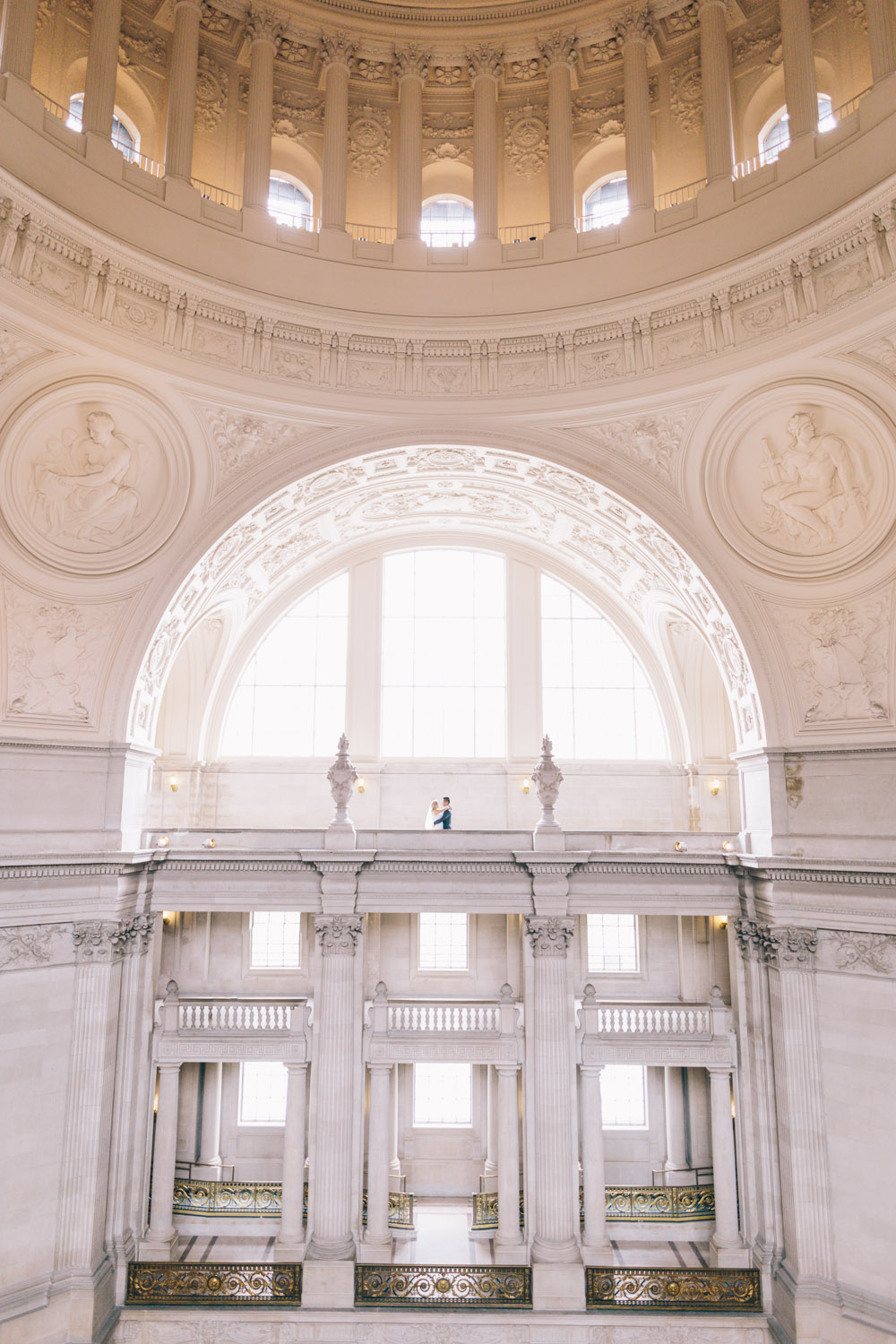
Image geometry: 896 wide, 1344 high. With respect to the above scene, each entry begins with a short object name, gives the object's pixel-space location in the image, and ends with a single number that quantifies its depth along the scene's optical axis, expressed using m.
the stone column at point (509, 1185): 16.09
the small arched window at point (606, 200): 18.36
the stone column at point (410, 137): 17.53
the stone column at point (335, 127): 17.31
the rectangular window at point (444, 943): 20.70
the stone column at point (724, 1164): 16.20
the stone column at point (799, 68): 15.10
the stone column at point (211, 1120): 19.30
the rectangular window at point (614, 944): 21.02
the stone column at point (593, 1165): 16.02
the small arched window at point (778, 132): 16.24
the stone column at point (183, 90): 16.20
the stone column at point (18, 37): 13.91
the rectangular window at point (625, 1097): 19.98
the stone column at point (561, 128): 17.33
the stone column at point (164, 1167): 16.16
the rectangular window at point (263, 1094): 19.81
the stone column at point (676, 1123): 19.34
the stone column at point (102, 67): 15.16
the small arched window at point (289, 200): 18.49
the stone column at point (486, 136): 17.56
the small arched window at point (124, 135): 16.47
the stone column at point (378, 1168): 15.98
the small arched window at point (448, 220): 18.97
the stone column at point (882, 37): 13.91
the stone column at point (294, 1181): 16.06
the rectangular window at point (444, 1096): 19.97
